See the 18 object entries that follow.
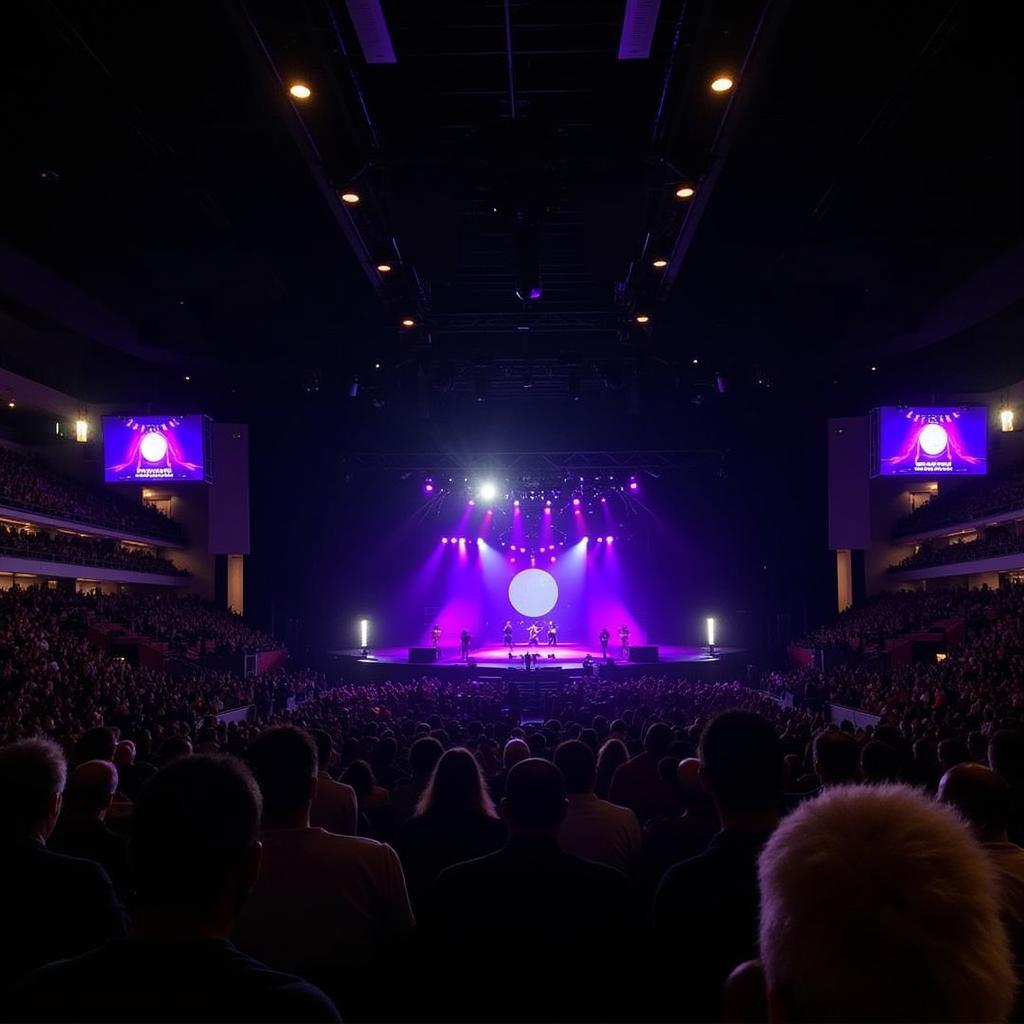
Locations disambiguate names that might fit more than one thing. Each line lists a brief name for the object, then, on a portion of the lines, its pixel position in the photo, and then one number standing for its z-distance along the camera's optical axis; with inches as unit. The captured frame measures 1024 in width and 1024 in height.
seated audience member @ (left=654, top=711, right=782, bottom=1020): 106.7
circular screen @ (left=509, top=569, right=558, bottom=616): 1531.7
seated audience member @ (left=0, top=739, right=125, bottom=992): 110.7
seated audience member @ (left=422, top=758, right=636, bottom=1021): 114.3
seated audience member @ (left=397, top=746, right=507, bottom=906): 184.4
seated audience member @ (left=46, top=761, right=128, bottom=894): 173.6
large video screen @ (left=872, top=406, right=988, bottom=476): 1042.7
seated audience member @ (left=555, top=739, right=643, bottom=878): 181.9
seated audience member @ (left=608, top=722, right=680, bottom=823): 245.0
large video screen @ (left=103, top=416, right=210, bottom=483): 1199.6
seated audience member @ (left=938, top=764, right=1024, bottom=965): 134.0
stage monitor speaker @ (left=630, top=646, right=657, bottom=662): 1206.9
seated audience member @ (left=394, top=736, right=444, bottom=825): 245.1
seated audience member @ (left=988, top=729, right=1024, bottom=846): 181.9
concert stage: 1140.5
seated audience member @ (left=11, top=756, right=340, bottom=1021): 63.7
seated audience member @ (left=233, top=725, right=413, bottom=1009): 121.8
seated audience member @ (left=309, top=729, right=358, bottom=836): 197.6
